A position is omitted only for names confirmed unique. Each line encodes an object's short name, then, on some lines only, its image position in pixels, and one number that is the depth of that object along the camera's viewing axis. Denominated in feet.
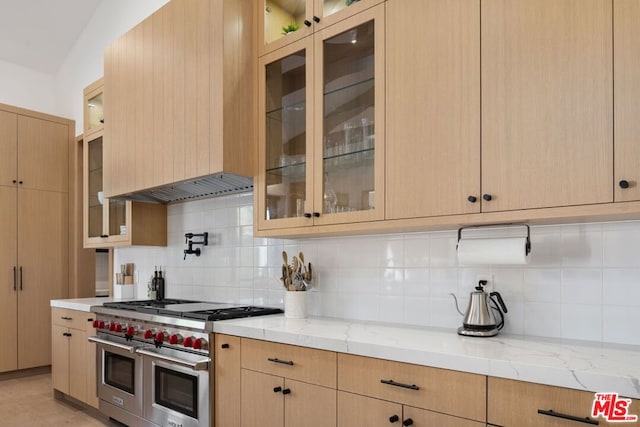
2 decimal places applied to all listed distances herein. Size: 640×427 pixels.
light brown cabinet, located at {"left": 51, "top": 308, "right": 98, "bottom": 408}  11.55
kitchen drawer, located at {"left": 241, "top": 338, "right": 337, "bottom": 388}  6.41
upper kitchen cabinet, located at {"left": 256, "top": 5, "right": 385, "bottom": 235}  7.16
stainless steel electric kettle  6.32
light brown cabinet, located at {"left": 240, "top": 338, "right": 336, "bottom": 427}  6.42
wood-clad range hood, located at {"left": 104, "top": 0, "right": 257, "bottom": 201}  8.78
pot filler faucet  11.44
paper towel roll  6.03
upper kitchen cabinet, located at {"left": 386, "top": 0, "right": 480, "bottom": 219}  6.02
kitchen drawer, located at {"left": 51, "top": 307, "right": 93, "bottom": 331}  11.83
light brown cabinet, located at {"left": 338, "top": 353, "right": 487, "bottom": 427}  5.02
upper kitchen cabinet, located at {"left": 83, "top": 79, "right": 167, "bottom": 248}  12.26
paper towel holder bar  6.08
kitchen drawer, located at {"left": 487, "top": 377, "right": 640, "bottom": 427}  4.32
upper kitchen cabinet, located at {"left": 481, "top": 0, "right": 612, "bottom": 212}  5.07
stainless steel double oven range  8.30
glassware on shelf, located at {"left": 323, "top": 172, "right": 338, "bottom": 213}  7.65
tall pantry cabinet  15.25
